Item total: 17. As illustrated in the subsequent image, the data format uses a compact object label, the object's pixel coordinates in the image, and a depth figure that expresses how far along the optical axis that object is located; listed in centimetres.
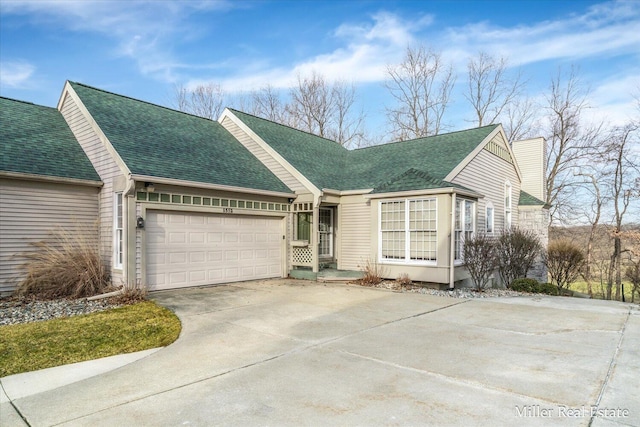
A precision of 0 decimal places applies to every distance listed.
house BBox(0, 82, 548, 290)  969
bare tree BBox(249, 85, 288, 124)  3120
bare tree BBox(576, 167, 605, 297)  2289
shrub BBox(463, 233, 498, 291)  1091
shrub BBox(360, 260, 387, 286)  1152
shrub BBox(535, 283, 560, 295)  1149
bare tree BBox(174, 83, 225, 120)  3150
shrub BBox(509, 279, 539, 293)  1148
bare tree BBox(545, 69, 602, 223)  2458
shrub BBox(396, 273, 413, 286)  1116
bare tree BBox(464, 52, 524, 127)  2747
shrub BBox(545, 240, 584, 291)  1355
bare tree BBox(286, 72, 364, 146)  2998
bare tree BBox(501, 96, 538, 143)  2702
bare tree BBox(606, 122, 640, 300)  2075
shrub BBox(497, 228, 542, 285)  1218
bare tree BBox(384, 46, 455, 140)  2820
